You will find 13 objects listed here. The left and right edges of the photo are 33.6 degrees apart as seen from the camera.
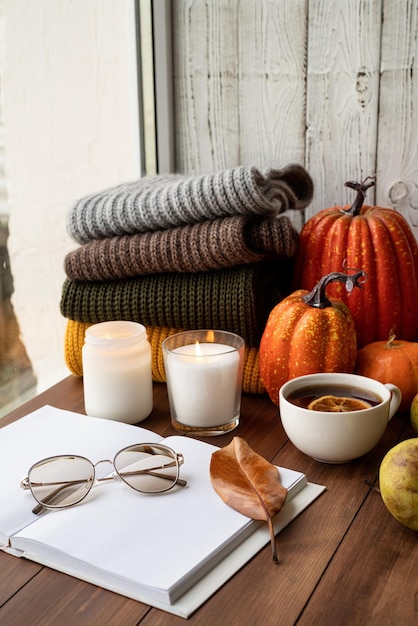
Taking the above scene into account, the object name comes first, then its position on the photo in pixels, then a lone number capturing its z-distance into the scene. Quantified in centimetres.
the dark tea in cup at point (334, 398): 76
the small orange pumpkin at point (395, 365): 87
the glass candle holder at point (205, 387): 84
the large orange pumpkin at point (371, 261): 96
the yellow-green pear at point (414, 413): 83
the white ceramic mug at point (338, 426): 73
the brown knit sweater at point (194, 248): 91
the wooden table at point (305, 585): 54
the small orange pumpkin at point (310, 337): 85
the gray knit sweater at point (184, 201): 90
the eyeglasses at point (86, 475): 69
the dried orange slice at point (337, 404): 76
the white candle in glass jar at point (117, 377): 89
